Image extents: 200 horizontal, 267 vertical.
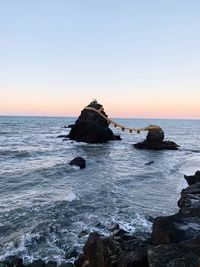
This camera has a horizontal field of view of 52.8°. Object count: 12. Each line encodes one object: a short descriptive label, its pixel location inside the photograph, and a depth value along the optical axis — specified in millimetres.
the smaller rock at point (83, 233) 9930
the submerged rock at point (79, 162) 21103
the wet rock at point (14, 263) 7990
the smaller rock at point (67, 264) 7880
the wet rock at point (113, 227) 10049
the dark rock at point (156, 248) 5452
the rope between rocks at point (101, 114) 38019
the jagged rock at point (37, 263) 7902
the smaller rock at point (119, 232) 9209
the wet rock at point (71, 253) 8612
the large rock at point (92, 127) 37321
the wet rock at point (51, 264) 7941
